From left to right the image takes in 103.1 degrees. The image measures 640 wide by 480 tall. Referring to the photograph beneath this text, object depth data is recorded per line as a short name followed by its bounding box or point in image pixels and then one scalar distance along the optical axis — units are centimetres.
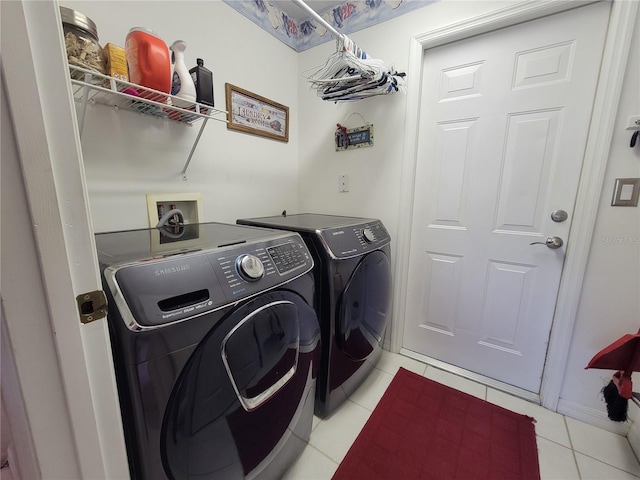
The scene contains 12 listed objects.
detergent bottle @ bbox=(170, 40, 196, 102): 103
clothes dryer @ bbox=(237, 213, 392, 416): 117
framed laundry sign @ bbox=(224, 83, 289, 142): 157
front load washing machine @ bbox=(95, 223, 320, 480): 58
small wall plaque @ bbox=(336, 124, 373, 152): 179
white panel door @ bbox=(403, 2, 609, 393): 128
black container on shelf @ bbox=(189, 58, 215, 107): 111
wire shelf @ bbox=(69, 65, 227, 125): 85
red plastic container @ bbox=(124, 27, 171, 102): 88
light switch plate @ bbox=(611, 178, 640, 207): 114
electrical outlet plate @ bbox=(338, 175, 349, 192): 192
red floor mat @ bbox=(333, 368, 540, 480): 112
